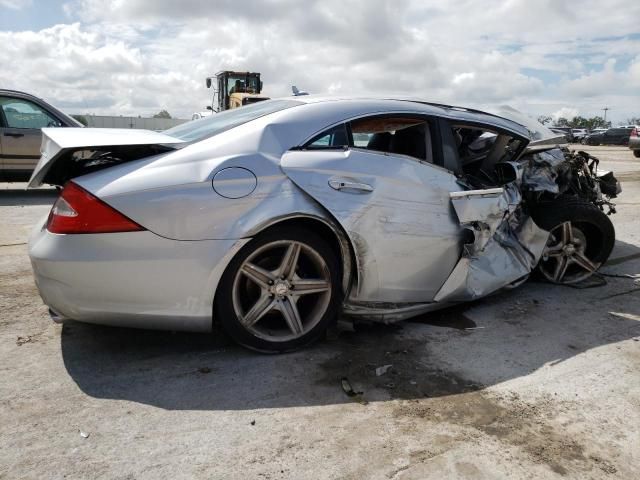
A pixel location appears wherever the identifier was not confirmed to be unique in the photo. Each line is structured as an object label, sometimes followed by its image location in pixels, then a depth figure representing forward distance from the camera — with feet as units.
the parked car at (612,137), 116.88
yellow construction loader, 67.92
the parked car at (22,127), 29.14
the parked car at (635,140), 64.64
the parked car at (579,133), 129.24
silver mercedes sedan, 9.03
